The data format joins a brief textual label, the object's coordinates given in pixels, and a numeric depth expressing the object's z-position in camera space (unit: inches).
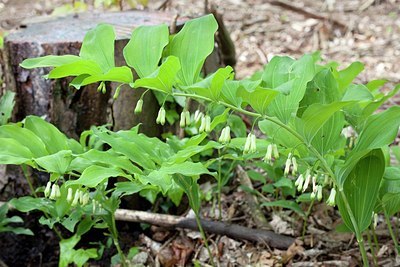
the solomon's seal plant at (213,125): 70.5
